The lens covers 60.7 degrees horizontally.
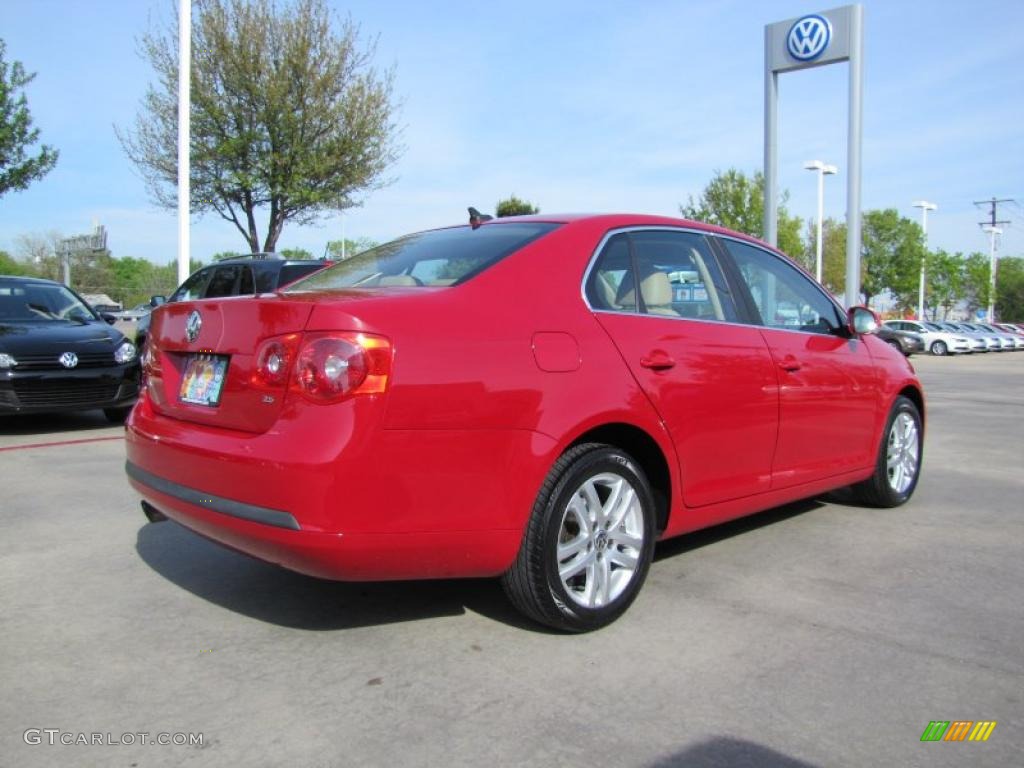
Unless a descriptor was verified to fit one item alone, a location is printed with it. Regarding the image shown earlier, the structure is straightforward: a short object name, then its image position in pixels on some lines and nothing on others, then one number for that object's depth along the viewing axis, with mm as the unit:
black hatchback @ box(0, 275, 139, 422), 7820
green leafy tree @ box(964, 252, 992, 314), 72500
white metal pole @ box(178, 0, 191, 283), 15109
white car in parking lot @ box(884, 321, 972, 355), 39500
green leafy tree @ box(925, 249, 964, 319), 64750
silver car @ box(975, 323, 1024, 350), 45544
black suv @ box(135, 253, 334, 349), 10180
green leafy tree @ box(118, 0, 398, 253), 18406
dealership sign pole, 15617
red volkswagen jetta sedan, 2771
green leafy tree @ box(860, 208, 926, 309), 61406
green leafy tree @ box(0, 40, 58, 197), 16828
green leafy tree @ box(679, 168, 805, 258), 44969
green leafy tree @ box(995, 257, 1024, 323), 92500
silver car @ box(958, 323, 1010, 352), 43656
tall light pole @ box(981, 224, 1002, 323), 69812
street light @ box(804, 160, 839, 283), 41250
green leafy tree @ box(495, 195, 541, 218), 29581
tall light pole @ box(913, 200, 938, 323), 59969
